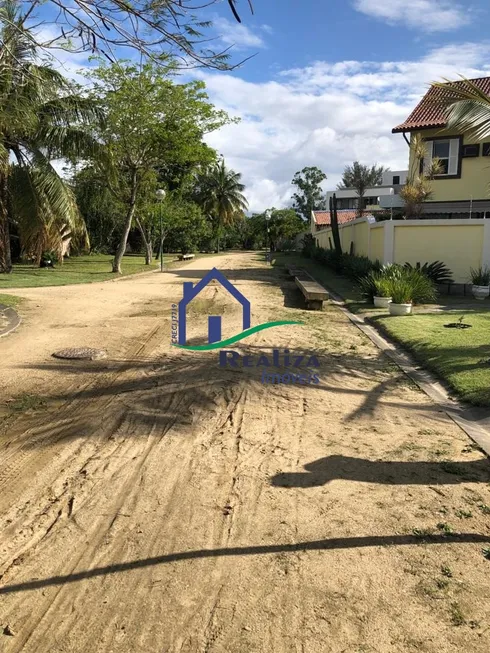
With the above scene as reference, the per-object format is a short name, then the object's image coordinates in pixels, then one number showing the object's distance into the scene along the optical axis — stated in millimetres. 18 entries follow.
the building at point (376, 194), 21656
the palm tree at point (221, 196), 53781
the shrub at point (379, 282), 12102
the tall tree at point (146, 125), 19094
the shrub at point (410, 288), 11367
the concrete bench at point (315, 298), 11727
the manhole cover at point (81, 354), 6859
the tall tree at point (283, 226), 62531
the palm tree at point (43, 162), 16516
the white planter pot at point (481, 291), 13555
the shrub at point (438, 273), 14711
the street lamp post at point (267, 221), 66519
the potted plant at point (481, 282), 13578
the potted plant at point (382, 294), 11930
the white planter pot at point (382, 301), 11906
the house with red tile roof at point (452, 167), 19891
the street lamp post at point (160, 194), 22828
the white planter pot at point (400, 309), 10859
